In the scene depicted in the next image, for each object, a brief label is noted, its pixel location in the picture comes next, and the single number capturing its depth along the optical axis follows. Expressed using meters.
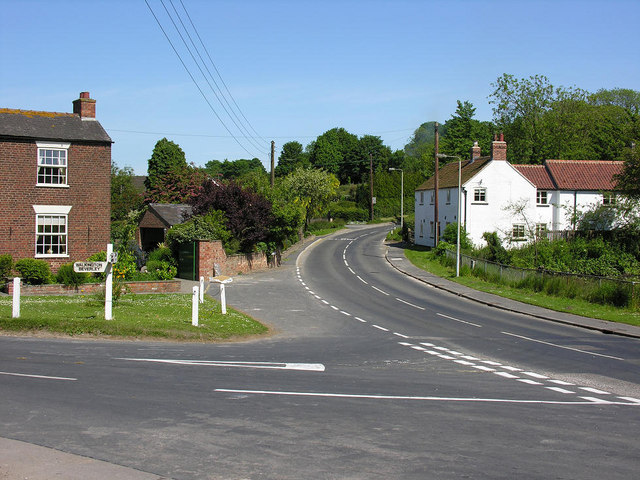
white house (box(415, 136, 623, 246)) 59.34
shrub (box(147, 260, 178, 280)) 35.09
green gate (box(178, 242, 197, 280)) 39.23
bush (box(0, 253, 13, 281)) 29.10
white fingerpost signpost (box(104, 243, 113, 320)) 18.73
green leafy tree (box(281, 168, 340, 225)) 81.25
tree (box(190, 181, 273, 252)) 43.66
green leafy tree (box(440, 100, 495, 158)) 110.33
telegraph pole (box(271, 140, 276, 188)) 59.24
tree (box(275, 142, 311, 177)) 145.62
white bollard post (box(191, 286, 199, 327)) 19.62
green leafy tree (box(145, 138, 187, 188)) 69.00
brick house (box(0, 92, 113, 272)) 31.56
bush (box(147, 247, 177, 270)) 41.12
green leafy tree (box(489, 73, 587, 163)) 85.81
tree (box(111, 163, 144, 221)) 73.25
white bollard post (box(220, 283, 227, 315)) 23.54
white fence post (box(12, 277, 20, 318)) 18.25
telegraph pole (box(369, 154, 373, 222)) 99.11
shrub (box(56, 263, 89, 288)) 29.21
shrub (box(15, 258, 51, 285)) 29.05
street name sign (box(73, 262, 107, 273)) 18.20
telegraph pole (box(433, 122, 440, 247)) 56.68
